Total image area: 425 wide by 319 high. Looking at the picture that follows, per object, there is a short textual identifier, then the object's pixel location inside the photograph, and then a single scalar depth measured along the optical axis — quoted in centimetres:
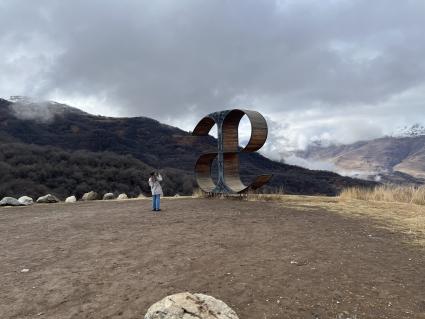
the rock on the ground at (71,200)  1656
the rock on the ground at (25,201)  1508
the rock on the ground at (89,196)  1778
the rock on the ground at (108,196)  1798
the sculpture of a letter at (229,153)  1363
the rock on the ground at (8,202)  1467
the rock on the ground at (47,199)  1609
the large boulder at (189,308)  333
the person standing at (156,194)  1167
